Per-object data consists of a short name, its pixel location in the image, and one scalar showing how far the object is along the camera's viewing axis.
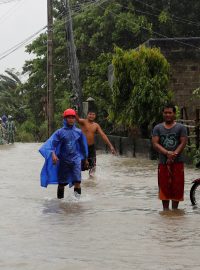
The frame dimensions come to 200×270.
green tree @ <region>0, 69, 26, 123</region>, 55.97
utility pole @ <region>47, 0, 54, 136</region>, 35.24
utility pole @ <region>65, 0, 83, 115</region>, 35.84
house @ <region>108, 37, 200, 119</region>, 28.08
